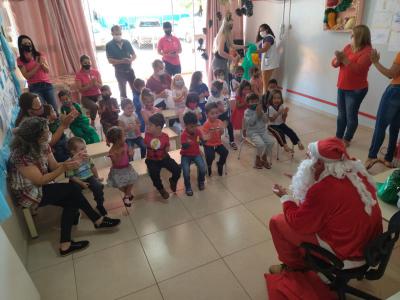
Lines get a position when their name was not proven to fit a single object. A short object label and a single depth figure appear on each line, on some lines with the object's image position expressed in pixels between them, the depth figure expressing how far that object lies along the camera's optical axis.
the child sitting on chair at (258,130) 3.42
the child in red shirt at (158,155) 2.89
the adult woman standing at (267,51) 5.31
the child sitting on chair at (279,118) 3.54
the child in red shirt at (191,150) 2.93
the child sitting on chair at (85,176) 2.55
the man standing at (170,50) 5.26
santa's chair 1.45
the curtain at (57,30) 5.32
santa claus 1.46
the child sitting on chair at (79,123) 3.49
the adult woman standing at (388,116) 2.89
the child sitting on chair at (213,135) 3.20
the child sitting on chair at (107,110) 3.68
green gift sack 1.72
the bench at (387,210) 1.66
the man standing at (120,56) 4.86
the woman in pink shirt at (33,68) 3.79
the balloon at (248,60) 5.49
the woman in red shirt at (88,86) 4.25
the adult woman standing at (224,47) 5.12
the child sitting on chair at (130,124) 3.39
